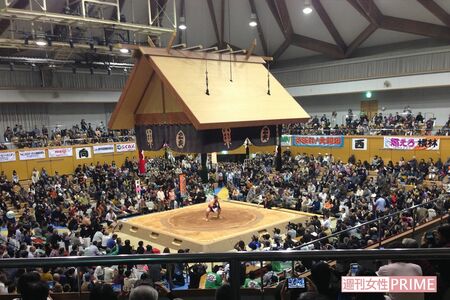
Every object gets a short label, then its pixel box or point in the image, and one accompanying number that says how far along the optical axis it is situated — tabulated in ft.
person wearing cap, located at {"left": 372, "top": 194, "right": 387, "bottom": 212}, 38.99
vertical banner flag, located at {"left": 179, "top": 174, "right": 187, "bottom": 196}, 51.78
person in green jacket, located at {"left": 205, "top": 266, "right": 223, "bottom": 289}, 21.98
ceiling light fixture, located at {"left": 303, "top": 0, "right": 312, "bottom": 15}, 54.17
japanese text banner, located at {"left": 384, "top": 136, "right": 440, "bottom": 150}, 61.31
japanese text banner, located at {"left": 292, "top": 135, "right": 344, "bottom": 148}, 74.43
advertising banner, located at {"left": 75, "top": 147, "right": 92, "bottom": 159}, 73.00
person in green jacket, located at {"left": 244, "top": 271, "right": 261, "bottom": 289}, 17.68
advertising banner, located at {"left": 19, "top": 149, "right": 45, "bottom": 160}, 66.29
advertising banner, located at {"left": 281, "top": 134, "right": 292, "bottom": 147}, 83.76
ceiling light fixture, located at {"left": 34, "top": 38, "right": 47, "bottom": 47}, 50.79
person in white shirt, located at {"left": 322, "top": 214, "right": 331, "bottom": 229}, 37.39
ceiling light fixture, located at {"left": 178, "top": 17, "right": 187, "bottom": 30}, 70.05
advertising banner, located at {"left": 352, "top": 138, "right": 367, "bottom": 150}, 70.74
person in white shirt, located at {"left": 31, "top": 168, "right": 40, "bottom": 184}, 64.21
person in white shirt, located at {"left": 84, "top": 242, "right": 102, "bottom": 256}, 29.89
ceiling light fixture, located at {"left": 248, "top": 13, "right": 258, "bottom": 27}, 68.28
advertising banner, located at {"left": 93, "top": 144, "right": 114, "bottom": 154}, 75.52
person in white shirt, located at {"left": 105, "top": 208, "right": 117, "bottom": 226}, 45.88
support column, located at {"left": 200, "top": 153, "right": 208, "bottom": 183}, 33.25
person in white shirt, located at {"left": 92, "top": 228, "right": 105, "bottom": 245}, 36.43
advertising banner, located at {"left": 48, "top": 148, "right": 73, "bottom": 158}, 69.69
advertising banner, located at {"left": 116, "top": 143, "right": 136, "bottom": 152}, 78.71
